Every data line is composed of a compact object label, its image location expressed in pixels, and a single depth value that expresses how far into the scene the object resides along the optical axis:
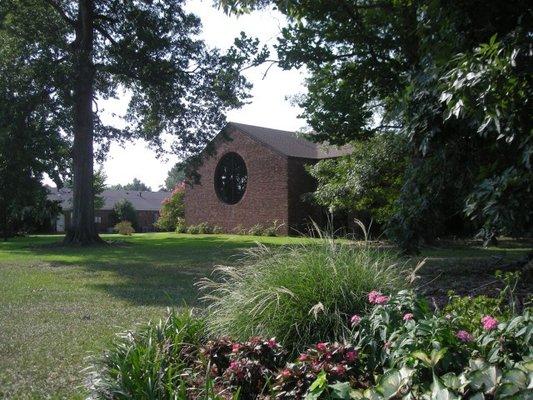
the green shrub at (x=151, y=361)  3.53
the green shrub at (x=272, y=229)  32.36
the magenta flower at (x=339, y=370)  3.18
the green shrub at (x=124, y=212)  57.75
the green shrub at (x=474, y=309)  3.72
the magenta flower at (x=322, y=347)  3.41
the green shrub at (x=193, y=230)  38.84
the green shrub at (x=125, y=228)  42.75
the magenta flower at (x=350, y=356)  3.36
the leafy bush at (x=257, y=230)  33.28
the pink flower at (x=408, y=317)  3.41
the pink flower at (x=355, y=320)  3.71
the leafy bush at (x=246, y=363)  3.54
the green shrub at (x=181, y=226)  41.21
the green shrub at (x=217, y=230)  37.11
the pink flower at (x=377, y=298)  3.71
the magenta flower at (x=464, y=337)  3.12
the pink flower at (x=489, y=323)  3.08
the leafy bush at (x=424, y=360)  2.62
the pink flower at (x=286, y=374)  3.27
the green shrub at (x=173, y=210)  45.53
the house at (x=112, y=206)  61.47
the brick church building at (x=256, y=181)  32.34
